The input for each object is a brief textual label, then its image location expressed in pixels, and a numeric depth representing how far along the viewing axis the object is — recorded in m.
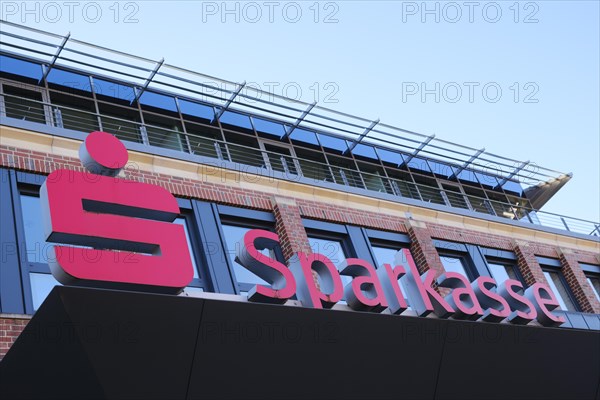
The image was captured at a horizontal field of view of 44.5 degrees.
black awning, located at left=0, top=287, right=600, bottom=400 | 9.39
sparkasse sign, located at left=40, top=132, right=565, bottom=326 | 10.01
